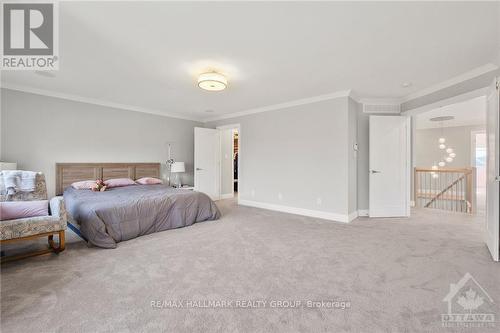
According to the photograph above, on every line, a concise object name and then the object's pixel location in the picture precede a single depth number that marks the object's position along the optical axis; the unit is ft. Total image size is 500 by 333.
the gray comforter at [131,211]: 9.34
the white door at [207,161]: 19.35
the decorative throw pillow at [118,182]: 14.62
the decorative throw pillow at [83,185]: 13.68
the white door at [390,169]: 14.53
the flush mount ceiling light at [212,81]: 9.89
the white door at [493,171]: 8.21
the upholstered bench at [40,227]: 7.47
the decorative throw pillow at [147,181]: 16.21
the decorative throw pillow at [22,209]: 7.91
